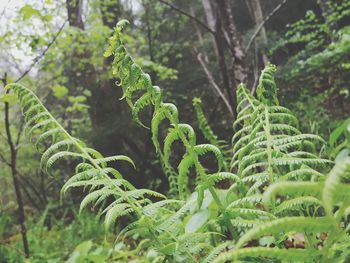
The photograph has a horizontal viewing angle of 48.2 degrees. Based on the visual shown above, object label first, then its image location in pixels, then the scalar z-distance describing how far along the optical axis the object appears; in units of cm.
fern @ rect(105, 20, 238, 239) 107
